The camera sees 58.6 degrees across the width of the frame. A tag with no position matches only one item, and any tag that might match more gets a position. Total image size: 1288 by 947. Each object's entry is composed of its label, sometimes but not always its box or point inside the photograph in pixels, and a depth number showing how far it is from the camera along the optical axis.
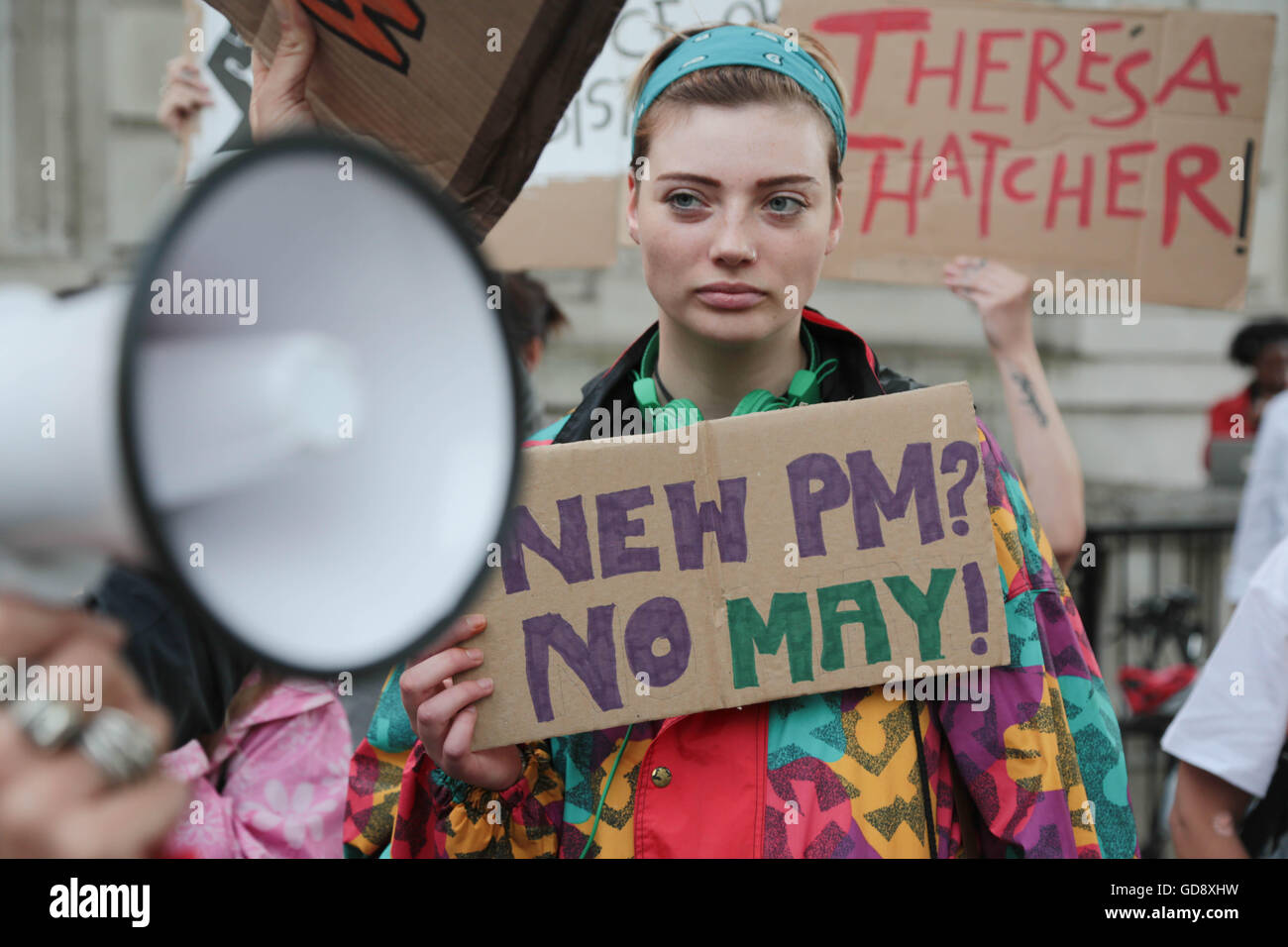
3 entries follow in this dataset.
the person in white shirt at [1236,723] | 1.70
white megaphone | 0.45
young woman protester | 1.25
